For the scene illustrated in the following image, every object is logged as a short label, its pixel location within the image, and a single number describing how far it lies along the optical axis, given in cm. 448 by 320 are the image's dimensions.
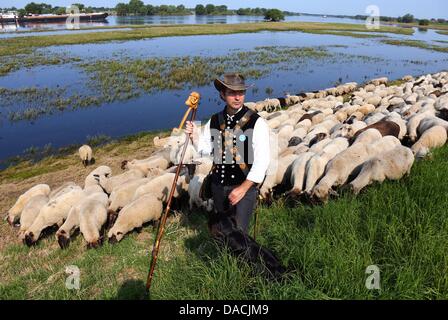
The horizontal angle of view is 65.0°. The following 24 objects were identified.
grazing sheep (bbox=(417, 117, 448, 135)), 928
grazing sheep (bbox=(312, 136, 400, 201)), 670
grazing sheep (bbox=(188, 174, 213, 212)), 731
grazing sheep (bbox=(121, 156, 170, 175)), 970
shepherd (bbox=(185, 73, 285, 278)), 443
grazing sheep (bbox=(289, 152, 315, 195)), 737
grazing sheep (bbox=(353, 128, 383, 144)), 888
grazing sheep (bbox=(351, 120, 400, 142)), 959
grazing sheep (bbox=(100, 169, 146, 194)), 885
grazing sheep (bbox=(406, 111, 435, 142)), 989
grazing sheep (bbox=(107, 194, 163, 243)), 691
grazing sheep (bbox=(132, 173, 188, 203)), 786
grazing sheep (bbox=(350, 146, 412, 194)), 642
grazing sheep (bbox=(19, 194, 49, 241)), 785
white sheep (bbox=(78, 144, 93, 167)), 1240
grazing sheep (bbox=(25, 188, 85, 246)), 756
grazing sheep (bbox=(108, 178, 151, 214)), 783
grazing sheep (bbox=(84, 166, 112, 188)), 924
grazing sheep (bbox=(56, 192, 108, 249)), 715
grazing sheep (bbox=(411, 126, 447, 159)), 845
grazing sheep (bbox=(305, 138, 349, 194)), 740
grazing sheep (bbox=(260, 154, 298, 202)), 749
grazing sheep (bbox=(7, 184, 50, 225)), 861
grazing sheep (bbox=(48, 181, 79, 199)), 849
